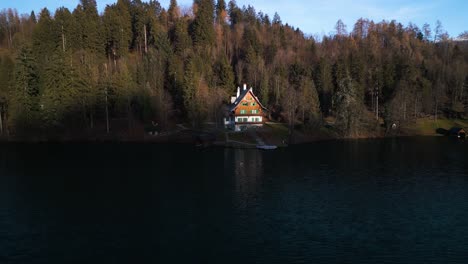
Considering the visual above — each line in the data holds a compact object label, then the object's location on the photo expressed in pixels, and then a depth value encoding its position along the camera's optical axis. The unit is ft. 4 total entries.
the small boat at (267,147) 230.27
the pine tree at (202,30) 351.25
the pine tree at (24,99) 253.44
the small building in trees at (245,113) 264.21
